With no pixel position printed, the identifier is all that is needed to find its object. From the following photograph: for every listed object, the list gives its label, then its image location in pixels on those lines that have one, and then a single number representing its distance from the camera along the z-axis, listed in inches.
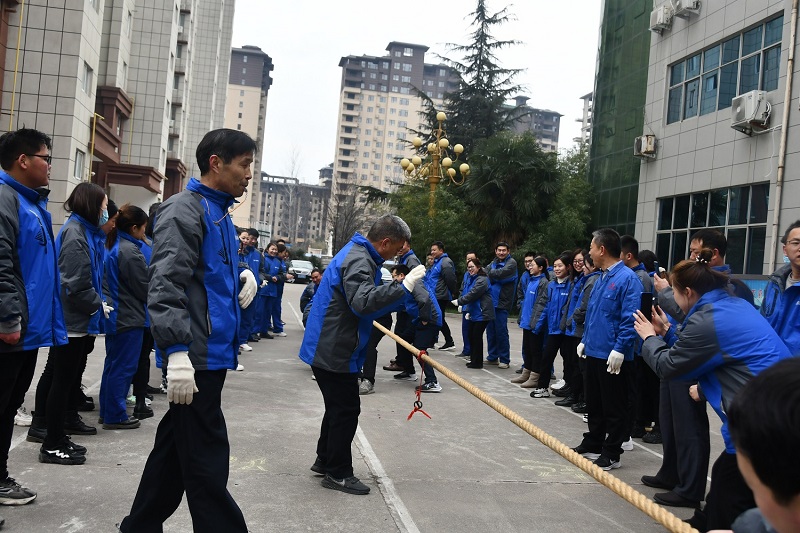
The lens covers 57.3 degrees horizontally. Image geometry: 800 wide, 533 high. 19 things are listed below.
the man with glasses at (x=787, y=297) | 176.1
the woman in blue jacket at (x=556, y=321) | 378.9
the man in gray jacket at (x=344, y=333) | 202.5
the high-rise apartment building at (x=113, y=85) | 717.3
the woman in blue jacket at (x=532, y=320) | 423.5
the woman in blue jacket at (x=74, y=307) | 207.0
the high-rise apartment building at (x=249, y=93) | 5231.3
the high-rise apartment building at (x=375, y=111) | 5703.7
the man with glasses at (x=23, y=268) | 163.6
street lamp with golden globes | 939.3
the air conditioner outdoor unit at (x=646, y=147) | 883.4
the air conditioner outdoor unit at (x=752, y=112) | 679.7
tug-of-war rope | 90.6
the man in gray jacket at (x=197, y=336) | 131.2
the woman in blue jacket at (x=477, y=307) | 483.8
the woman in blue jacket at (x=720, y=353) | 136.5
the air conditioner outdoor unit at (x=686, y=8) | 808.3
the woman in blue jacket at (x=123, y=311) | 251.9
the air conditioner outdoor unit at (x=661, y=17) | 853.8
